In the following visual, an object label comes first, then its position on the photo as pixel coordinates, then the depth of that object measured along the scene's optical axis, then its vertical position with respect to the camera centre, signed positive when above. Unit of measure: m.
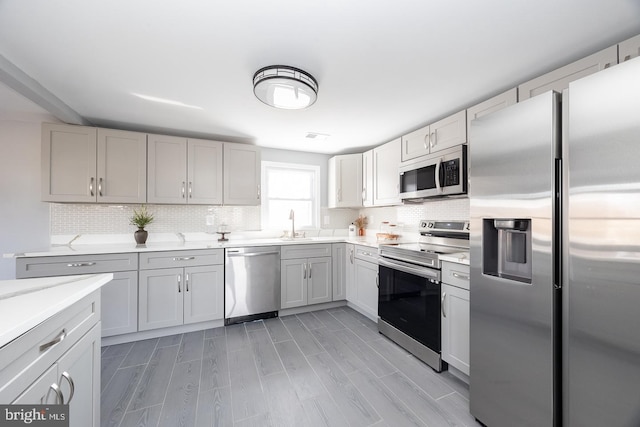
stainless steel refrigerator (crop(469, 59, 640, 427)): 1.02 -0.20
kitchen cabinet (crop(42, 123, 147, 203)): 2.55 +0.52
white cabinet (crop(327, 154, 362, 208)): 3.79 +0.52
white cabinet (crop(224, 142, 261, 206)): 3.29 +0.52
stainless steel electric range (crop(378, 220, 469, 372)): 2.11 -0.68
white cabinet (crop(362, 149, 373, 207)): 3.54 +0.52
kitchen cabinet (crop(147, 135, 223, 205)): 2.94 +0.52
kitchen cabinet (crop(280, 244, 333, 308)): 3.21 -0.78
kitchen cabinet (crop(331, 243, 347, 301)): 3.46 -0.76
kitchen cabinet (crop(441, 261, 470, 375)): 1.86 -0.76
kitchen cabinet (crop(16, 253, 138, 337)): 2.31 -0.59
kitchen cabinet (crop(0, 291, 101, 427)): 0.71 -0.51
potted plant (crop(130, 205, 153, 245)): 2.93 -0.09
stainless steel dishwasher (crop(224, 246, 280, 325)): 2.94 -0.83
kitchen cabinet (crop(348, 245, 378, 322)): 2.95 -0.82
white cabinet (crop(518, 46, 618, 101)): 1.47 +0.91
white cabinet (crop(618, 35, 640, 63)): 1.37 +0.92
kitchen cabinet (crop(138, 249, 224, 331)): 2.61 -0.79
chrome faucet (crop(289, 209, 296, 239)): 3.72 -0.11
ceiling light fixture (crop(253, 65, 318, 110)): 1.74 +0.91
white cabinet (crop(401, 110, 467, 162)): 2.28 +0.77
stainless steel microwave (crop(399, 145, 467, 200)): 2.21 +0.39
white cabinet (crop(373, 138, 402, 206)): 3.05 +0.52
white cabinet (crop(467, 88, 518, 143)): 1.92 +0.89
